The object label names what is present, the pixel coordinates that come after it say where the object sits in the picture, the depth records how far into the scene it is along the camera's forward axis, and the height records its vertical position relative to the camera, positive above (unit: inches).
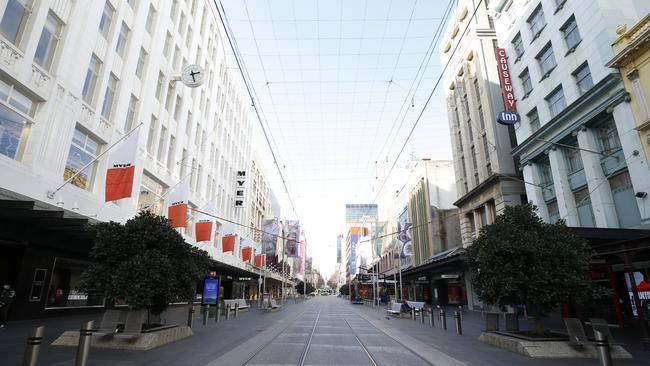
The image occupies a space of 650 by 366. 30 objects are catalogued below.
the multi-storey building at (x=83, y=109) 567.6 +364.8
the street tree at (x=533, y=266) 462.9 +31.7
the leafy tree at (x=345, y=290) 4714.1 -0.5
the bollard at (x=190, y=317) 652.0 -47.8
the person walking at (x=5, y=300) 520.7 -14.8
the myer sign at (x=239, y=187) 1677.4 +482.8
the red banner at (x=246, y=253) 1514.5 +149.3
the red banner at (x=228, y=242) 1286.9 +162.8
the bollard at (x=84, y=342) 272.8 -39.3
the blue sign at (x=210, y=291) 1170.0 -4.1
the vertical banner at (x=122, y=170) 621.3 +201.0
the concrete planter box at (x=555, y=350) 414.6 -66.9
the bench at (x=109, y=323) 430.6 -39.6
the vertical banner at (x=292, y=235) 2257.0 +453.1
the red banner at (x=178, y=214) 883.4 +180.6
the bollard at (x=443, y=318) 750.9 -57.4
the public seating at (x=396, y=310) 1136.5 -60.6
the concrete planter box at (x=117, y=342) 423.1 -59.6
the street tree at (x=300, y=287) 5216.5 +40.1
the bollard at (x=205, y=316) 783.3 -55.3
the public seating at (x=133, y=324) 429.7 -41.3
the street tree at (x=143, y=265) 446.6 +31.0
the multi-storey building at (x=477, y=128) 1284.4 +652.8
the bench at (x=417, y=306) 1011.9 -44.6
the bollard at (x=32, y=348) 232.7 -36.7
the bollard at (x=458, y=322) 659.4 -57.3
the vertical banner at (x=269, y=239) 2037.4 +296.5
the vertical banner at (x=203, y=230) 1052.5 +167.6
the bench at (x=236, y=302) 1152.9 -46.4
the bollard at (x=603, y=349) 268.8 -42.7
